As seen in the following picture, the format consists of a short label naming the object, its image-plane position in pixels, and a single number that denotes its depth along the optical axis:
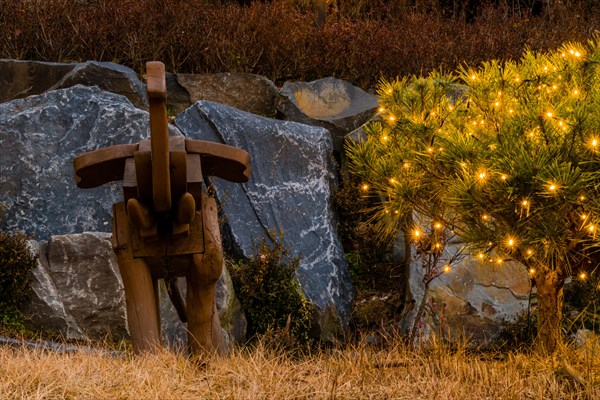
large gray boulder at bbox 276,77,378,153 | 9.32
